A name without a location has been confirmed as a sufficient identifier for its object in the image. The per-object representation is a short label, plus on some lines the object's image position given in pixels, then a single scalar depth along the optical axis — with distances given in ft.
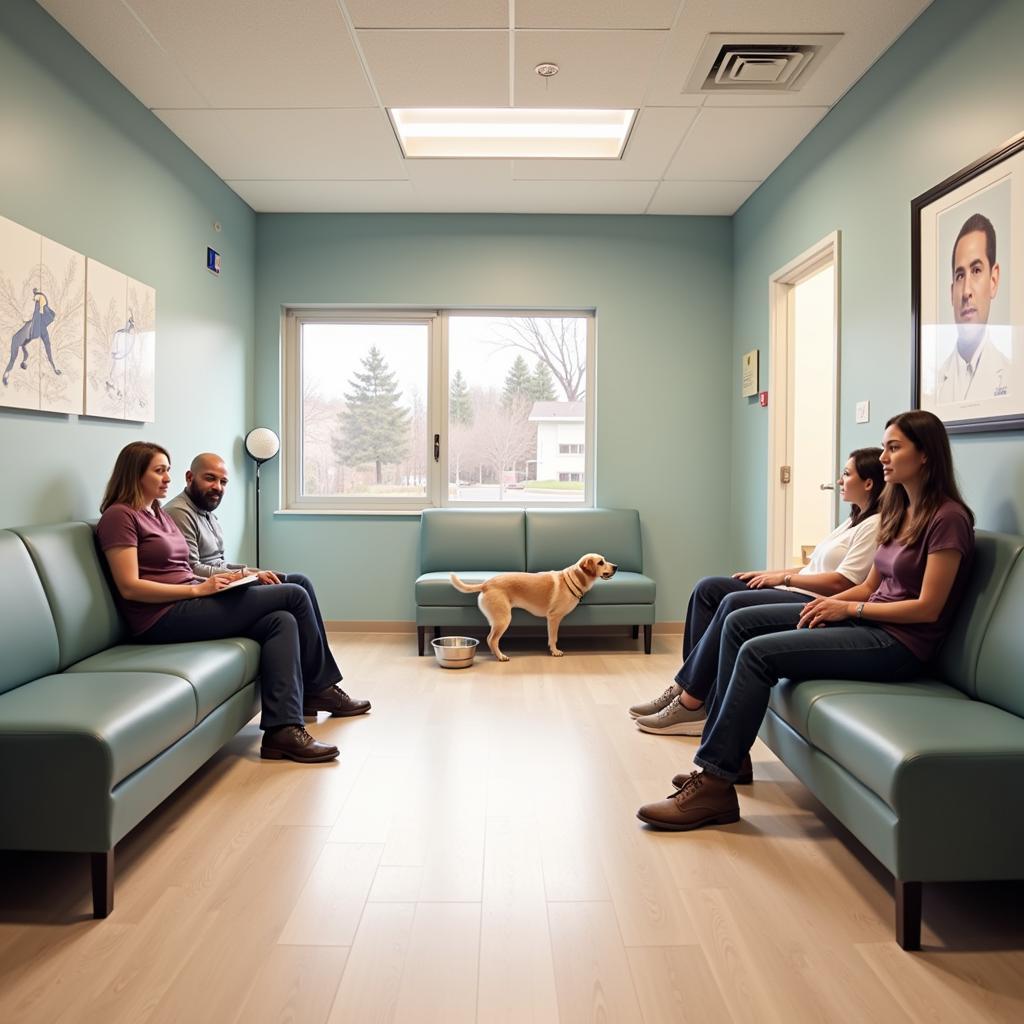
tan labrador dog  14.70
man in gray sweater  10.89
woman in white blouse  9.22
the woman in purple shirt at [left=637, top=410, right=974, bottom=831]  7.48
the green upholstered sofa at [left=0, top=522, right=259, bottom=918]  6.07
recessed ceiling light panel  13.41
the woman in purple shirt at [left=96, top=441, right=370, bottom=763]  9.18
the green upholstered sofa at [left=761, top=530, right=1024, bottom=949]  5.66
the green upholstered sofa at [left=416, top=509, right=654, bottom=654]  16.44
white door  13.53
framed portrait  7.92
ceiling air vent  10.00
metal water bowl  14.06
